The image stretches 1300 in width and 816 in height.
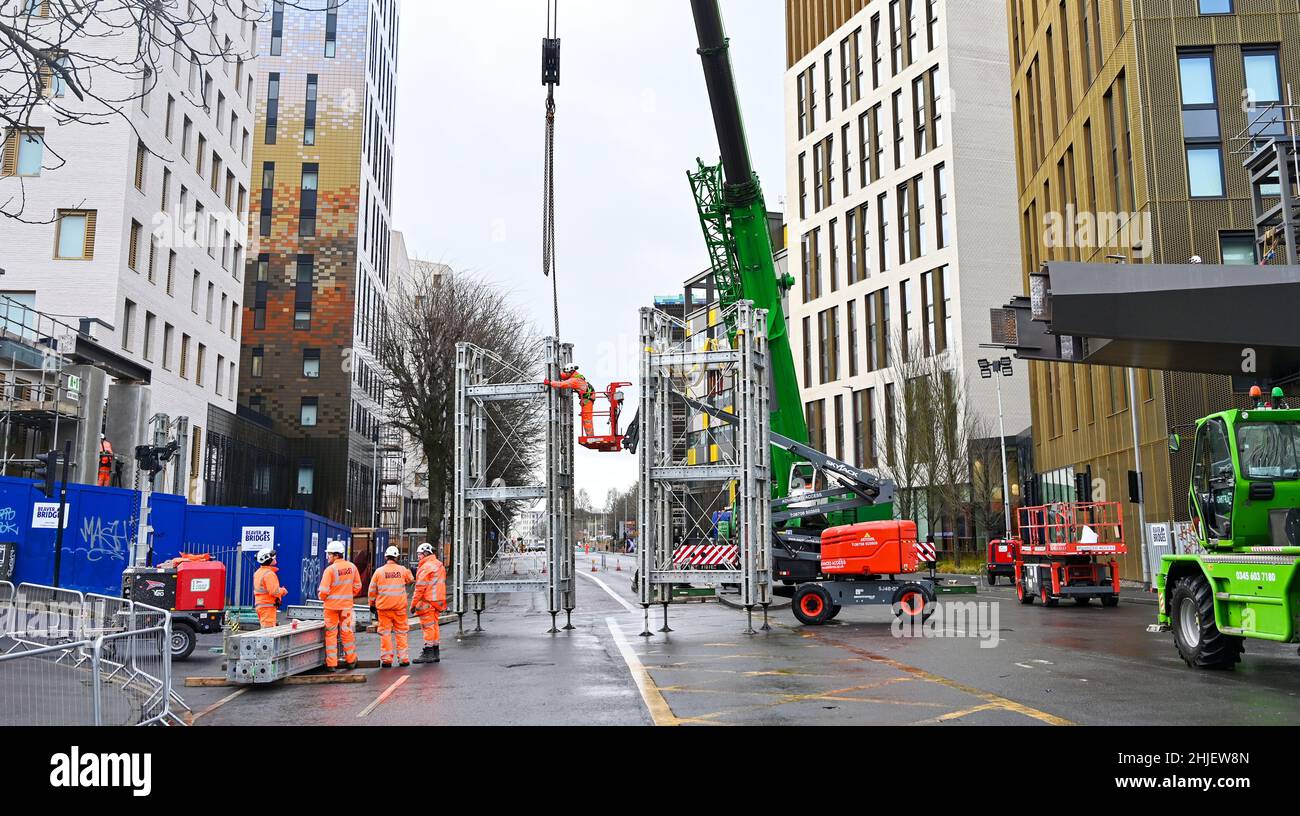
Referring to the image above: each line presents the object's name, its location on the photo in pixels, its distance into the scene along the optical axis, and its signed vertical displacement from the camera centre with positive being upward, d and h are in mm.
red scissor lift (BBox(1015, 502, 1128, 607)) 25250 -589
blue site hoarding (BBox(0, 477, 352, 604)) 19219 +196
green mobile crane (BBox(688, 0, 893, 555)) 23969 +6716
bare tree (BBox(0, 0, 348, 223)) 7168 +11392
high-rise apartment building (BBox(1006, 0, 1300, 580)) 30828 +11863
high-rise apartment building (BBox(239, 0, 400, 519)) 59719 +16808
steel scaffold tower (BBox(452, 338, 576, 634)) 21172 +968
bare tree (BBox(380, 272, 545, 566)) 38062 +7020
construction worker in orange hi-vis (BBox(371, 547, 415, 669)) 14594 -857
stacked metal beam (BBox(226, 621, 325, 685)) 12711 -1414
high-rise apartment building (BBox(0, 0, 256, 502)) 33125 +10960
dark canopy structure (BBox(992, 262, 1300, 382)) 12586 +2752
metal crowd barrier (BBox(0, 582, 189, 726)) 8414 -1257
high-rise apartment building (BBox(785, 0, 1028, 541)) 51062 +17611
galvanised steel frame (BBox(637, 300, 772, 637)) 20234 +1442
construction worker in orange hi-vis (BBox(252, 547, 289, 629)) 14555 -692
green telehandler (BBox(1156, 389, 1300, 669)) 11539 -38
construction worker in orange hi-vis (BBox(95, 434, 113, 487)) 22562 +1640
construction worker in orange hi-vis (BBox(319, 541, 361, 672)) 14086 -798
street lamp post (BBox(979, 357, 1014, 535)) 41603 +6812
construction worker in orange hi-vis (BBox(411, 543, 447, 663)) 15453 -882
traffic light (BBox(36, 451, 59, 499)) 16156 +1156
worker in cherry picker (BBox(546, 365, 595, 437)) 21594 +3151
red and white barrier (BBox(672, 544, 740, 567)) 21547 -366
